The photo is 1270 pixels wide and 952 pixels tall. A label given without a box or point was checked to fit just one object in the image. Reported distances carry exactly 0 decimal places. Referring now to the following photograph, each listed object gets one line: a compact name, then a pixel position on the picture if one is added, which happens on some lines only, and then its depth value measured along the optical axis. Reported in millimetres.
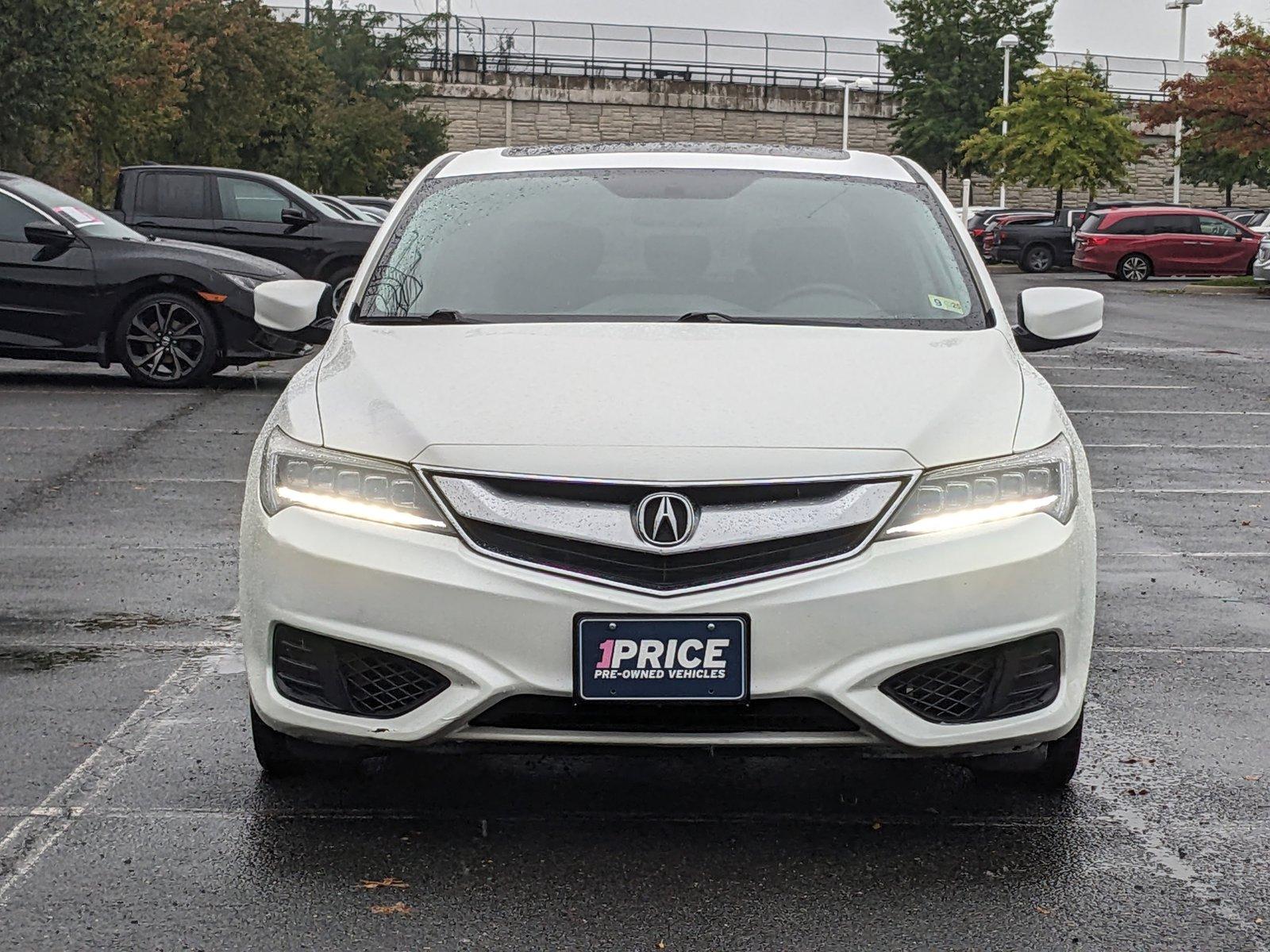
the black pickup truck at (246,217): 19906
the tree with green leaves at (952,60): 68812
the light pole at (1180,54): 56156
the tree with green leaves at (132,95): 33219
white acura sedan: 3850
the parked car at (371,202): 33406
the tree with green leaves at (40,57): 27125
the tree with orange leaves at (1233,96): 39062
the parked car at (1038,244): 45781
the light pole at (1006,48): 61366
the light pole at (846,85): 66188
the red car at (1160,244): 40531
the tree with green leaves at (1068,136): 54656
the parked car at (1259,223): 44456
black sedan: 14047
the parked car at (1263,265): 31828
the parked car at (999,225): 46875
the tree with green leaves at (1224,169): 61500
